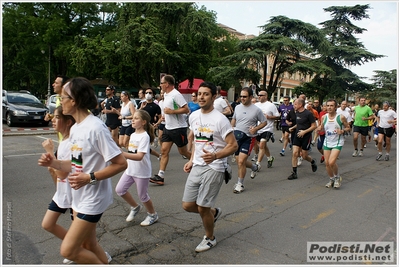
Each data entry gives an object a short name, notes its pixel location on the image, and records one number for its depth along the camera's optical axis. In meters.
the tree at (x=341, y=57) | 28.97
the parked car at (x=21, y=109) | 15.49
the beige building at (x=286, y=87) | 72.80
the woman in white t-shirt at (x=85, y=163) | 2.53
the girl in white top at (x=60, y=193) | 3.06
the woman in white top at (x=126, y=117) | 8.31
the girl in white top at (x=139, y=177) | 4.30
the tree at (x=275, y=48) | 25.81
